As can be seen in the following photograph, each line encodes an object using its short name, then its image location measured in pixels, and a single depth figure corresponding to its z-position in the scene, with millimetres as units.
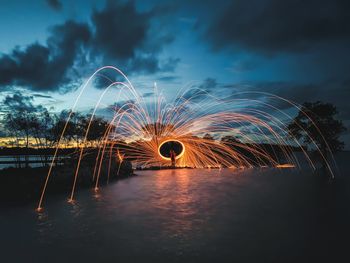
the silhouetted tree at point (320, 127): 30875
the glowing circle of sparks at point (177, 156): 28091
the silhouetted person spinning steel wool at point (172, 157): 29797
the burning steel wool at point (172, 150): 24928
